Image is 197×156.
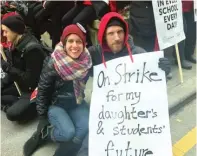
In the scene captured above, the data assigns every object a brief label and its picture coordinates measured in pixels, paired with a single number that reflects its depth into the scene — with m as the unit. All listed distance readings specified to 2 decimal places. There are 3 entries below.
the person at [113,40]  2.70
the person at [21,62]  3.30
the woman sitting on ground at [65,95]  2.81
